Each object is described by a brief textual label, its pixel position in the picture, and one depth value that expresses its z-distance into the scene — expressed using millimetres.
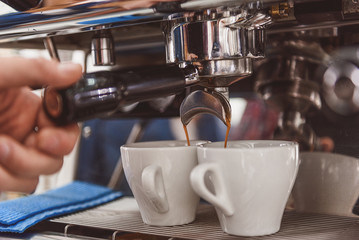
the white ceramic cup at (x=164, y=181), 646
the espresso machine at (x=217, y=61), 574
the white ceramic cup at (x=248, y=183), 598
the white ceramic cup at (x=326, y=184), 704
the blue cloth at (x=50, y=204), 677
